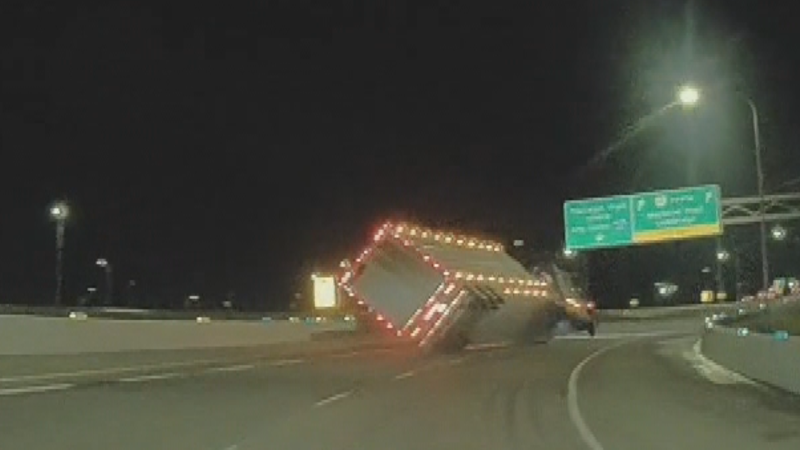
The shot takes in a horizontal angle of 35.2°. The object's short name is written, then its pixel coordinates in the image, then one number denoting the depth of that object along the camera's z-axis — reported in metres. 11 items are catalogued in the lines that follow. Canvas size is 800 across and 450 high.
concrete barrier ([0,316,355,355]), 26.20
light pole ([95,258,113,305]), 101.69
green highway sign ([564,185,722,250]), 58.38
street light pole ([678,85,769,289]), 35.31
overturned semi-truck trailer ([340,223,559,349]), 40.59
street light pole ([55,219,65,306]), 61.81
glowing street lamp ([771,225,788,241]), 91.14
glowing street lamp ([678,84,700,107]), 35.25
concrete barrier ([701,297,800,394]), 23.69
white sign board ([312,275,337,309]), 67.06
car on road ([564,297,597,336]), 61.77
